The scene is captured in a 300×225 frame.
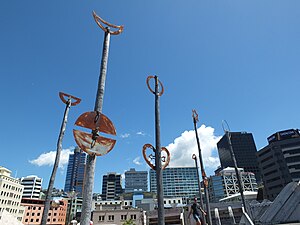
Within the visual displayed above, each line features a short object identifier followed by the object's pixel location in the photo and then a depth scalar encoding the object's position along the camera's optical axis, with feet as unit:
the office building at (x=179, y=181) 570.87
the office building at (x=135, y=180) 585.22
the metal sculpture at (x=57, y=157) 40.40
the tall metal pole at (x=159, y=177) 22.50
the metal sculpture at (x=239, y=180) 53.18
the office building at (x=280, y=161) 214.90
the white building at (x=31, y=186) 402.58
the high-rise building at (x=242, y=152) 513.04
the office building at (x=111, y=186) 508.53
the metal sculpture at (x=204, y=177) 47.44
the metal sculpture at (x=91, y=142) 16.03
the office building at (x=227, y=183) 389.39
